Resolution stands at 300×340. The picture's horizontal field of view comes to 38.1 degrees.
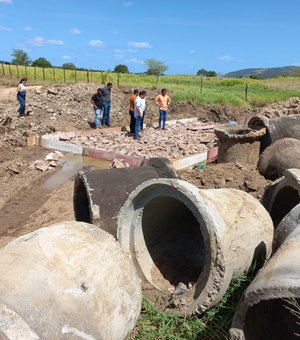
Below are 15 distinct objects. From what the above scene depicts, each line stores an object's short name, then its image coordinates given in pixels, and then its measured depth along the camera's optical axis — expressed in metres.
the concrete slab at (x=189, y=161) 10.13
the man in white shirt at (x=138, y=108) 13.48
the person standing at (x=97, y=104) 15.23
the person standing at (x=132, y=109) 13.88
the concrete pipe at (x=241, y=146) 9.02
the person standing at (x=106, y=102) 15.40
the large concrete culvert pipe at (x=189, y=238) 3.85
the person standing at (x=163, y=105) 15.03
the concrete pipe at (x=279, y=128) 9.19
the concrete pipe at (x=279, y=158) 7.30
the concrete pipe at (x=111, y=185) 5.28
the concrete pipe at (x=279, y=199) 5.16
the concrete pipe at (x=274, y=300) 2.87
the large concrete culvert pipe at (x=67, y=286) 2.70
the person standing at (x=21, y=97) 16.31
